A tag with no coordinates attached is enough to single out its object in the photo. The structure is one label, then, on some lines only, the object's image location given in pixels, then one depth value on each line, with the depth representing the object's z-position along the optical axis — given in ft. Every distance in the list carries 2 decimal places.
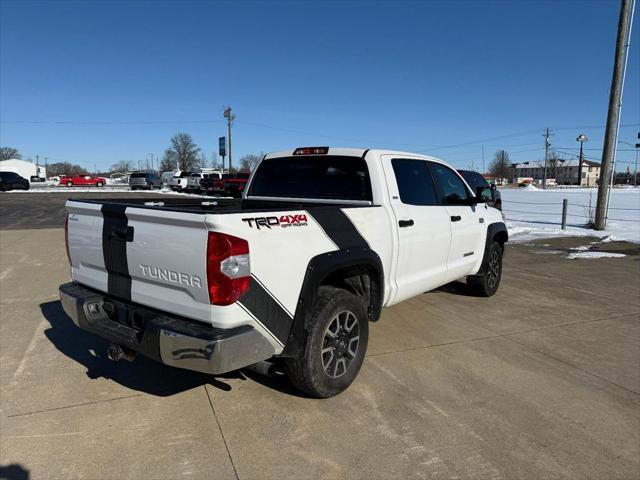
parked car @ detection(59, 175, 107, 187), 178.78
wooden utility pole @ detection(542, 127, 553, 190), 254.68
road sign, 163.32
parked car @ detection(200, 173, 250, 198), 90.89
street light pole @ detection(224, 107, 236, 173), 157.91
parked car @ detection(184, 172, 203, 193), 120.67
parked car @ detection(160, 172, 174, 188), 149.14
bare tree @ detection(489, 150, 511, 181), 383.04
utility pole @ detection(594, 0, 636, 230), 41.64
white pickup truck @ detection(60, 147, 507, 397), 8.66
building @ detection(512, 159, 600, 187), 407.23
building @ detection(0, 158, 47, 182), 325.62
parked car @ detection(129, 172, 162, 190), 143.54
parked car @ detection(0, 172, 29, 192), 131.95
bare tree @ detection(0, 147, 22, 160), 414.21
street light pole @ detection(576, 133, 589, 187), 174.71
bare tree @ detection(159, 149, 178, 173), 317.95
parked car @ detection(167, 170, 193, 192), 133.49
